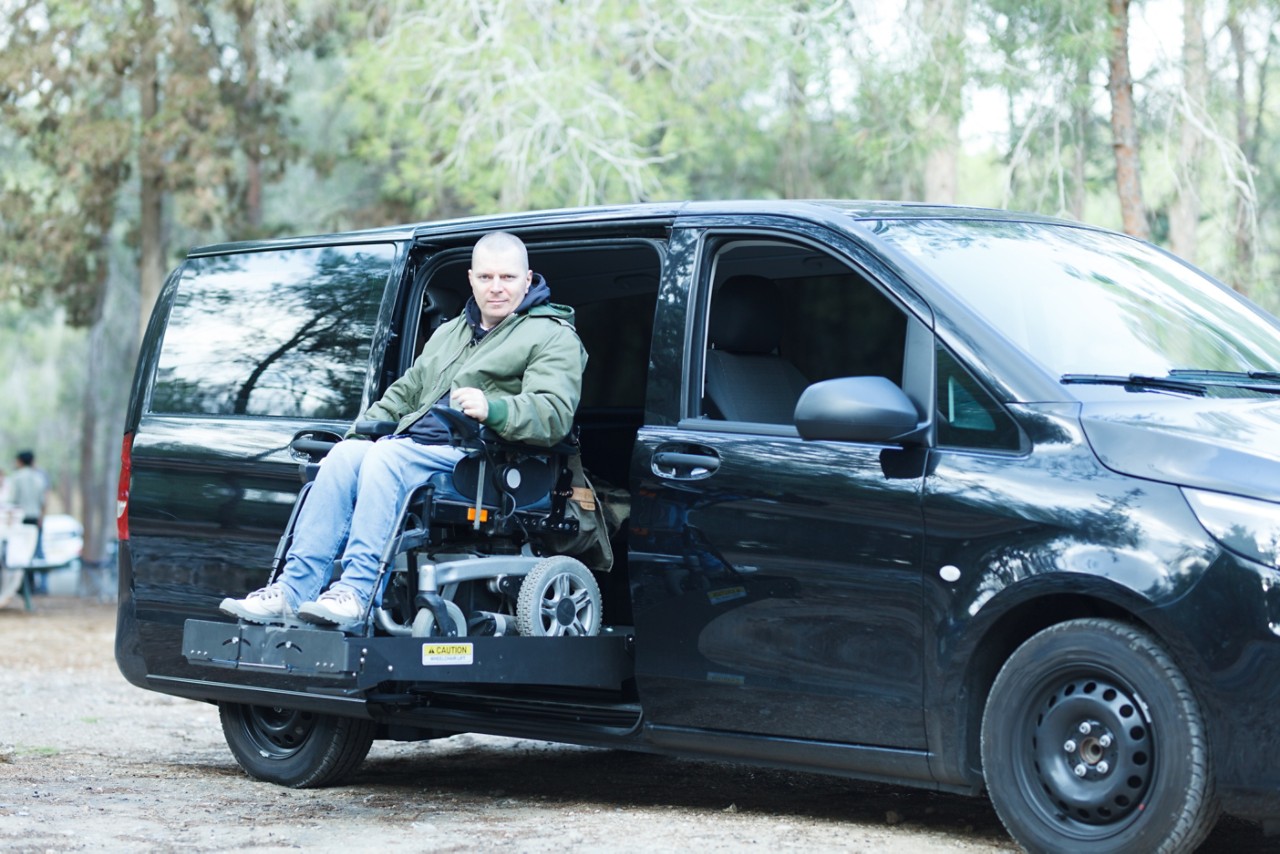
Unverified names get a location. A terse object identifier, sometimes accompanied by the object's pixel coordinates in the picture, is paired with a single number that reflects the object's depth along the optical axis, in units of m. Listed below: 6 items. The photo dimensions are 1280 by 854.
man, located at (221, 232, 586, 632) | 6.16
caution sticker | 6.09
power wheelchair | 6.27
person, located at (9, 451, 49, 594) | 22.69
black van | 4.90
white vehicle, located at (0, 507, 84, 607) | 20.55
